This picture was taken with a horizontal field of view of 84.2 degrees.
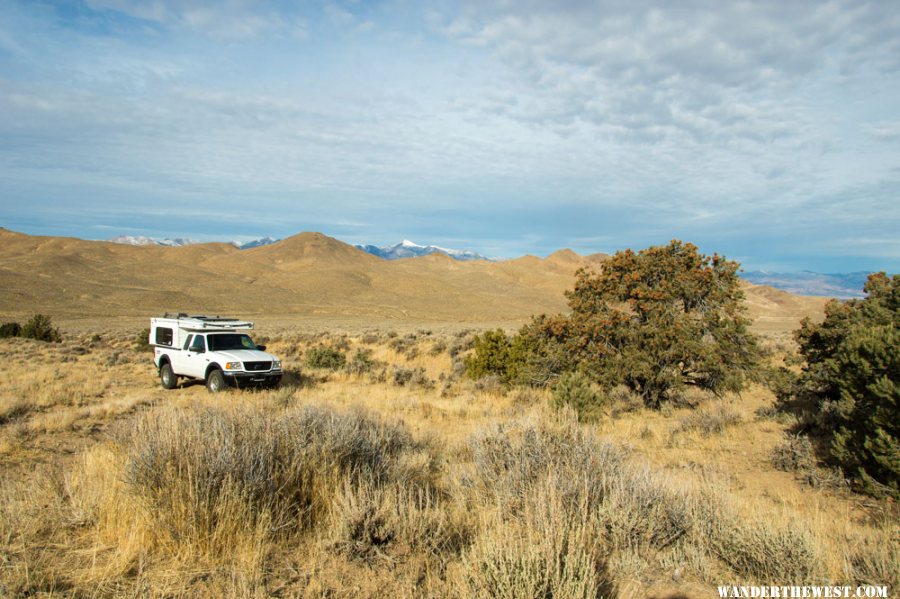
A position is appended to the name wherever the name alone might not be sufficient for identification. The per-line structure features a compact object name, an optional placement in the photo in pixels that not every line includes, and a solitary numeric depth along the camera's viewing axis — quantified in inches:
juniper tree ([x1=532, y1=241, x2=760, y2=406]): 453.1
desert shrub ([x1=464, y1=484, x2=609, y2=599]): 125.6
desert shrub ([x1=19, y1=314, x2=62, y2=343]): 1072.8
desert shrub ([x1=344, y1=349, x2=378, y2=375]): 735.1
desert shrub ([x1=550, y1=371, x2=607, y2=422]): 387.2
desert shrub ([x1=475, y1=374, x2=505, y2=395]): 566.0
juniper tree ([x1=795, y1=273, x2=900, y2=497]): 233.0
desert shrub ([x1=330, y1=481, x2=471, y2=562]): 170.9
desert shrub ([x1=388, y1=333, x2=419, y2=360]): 933.8
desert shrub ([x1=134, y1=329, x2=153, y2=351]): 1056.2
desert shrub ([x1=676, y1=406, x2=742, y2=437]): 379.9
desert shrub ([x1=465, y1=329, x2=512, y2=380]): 614.2
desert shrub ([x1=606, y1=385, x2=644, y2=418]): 453.2
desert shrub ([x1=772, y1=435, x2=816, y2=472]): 285.0
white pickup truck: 533.1
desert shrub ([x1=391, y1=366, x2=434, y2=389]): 636.7
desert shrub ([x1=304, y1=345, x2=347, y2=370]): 783.7
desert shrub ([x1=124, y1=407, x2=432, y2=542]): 172.7
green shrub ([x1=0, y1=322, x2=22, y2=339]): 1066.7
